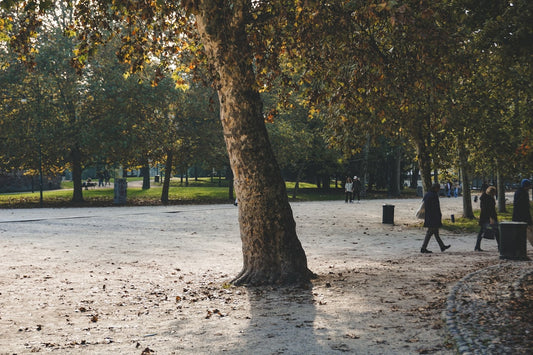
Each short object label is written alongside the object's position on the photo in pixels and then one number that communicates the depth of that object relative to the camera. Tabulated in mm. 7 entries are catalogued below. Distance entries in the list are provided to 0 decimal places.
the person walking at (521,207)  13133
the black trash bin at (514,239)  12195
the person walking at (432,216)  14133
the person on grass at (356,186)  40669
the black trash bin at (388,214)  22516
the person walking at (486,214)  14445
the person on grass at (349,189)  38562
